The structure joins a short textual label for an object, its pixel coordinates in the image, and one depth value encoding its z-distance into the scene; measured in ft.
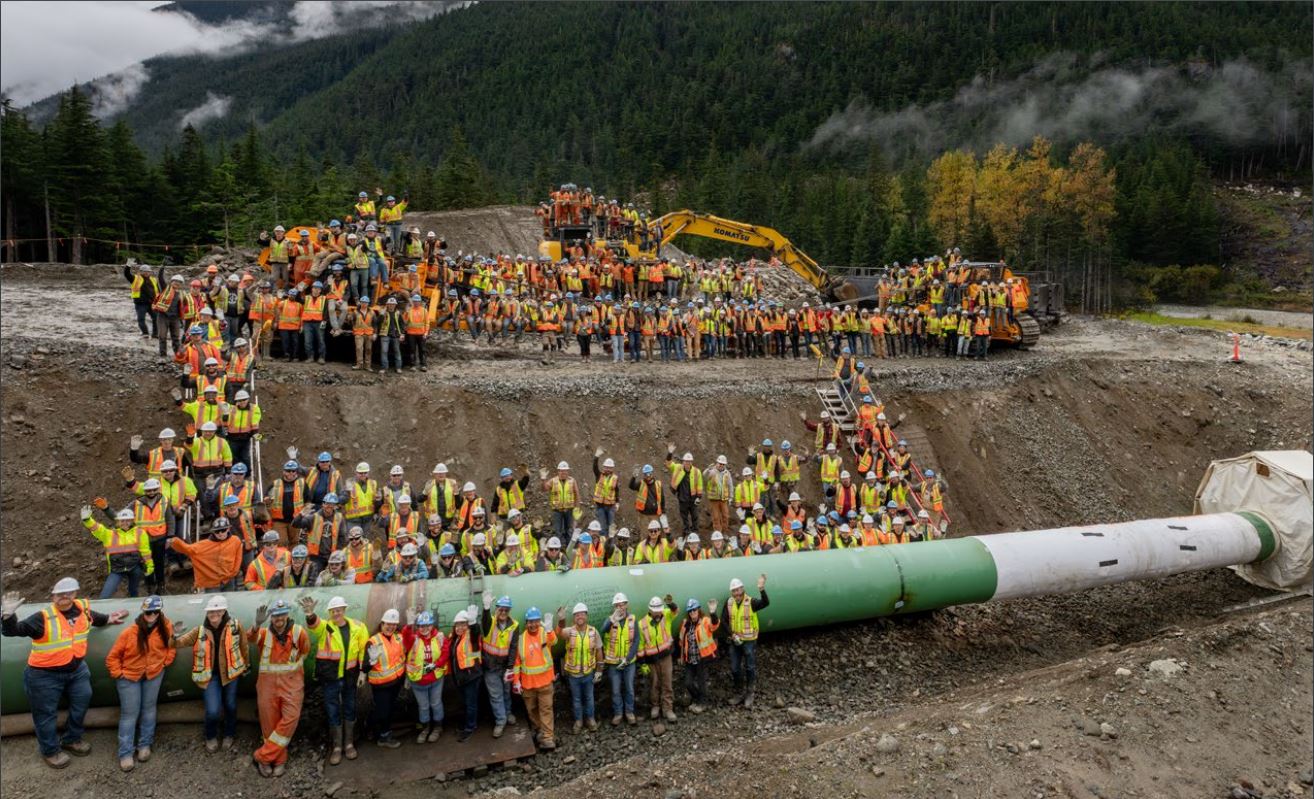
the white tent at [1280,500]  42.22
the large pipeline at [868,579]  26.86
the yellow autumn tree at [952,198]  182.09
